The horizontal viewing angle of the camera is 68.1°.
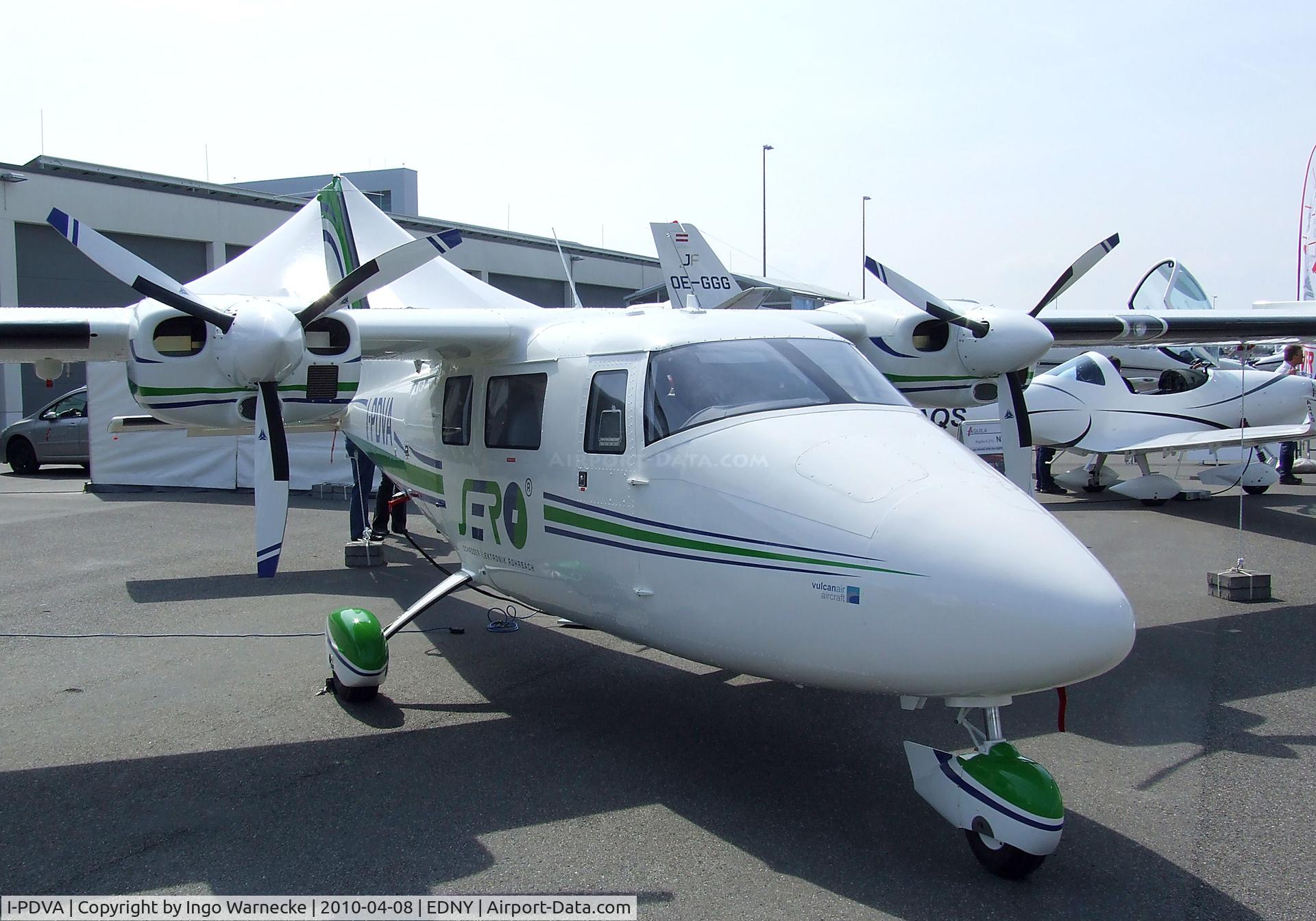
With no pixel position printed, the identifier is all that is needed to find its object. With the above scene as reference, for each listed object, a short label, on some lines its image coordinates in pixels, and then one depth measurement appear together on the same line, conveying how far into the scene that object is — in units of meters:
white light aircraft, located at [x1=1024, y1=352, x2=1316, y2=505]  16.83
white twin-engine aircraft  4.12
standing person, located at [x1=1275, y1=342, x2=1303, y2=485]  19.95
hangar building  25.88
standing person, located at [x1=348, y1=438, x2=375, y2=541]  11.59
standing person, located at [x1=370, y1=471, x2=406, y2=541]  12.13
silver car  22.05
